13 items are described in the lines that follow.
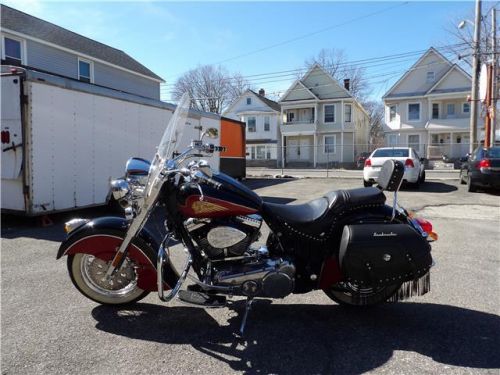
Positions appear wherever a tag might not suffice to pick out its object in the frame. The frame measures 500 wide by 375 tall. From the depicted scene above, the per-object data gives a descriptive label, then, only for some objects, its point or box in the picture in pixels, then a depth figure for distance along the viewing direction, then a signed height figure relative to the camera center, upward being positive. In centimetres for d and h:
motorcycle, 303 -61
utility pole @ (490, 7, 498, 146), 1741 +389
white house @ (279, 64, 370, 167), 3534 +361
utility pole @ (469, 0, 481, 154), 1817 +359
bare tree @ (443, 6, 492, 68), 2035 +630
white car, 1301 -13
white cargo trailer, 689 +41
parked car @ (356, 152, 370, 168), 2848 +2
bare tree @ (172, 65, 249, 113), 5000 +871
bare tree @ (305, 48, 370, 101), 4811 +909
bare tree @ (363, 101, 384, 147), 5797 +604
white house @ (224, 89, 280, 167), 3925 +357
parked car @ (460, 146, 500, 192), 1148 -30
